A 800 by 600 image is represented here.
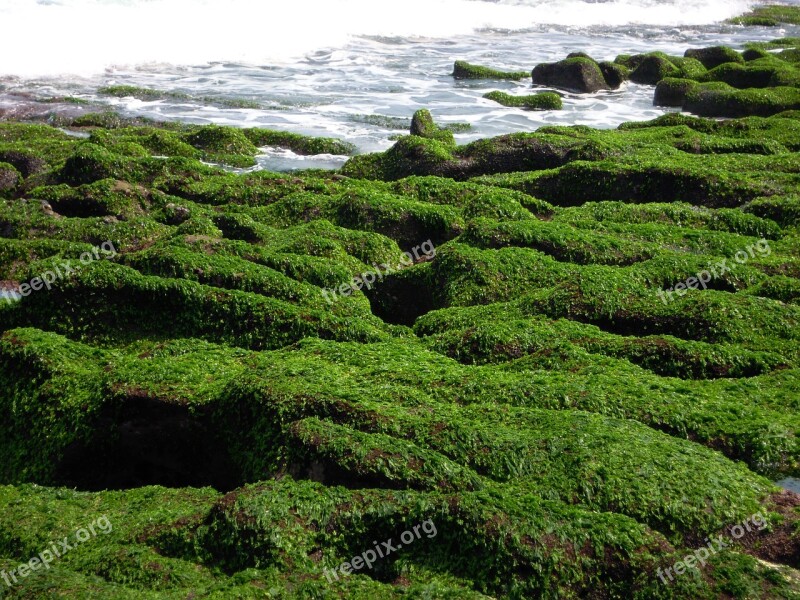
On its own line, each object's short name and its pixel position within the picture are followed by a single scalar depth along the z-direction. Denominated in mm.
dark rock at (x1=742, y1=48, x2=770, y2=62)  23781
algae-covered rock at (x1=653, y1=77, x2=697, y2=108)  20125
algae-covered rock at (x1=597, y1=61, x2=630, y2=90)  22828
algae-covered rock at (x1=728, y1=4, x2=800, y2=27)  39469
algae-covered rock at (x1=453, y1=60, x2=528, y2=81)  23728
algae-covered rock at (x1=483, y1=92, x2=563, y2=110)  19734
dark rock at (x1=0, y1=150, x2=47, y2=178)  12297
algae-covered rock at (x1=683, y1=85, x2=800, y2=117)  17625
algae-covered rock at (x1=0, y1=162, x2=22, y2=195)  11430
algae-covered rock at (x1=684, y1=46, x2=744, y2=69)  23969
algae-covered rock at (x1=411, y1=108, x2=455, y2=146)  14766
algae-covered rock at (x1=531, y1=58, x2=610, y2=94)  22000
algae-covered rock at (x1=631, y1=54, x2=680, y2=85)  23281
